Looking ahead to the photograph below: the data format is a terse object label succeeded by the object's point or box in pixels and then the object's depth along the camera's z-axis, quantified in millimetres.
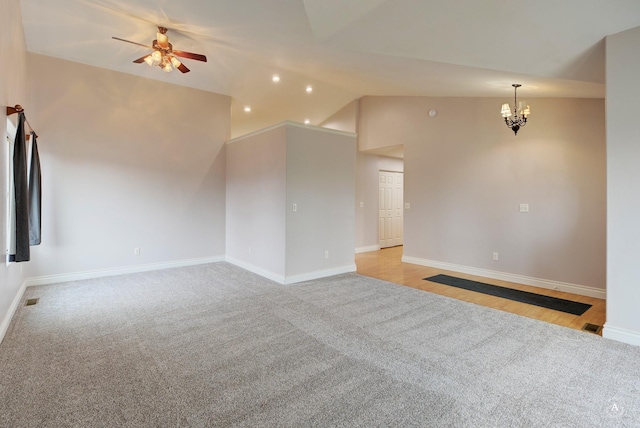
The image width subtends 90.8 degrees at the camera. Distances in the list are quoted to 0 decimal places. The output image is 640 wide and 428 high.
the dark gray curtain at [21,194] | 3225
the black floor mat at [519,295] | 3853
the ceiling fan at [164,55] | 3926
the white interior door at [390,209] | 8307
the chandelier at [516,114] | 4293
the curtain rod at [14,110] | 3175
